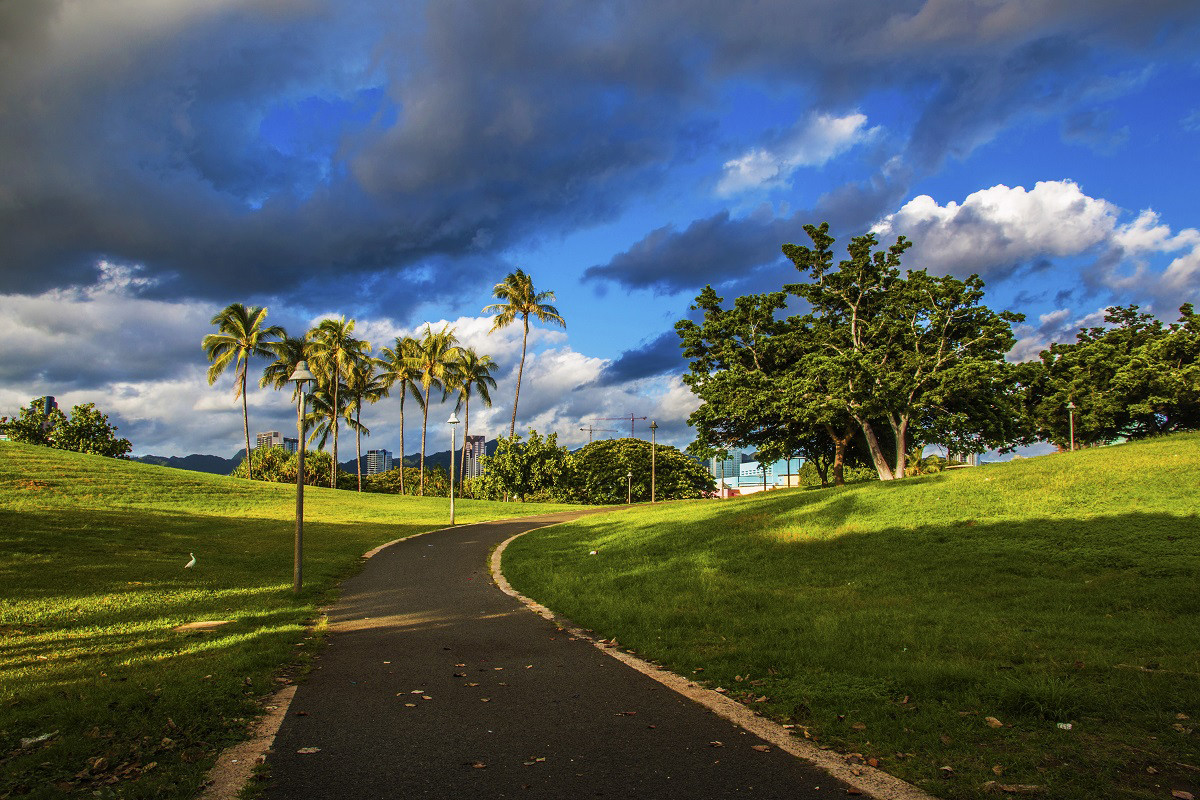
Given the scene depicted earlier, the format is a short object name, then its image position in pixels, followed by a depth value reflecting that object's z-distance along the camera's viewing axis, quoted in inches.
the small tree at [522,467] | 2118.6
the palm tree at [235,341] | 1924.2
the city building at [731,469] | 7007.9
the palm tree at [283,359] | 2074.3
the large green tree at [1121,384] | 1497.3
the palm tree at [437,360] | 2085.4
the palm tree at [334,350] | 2062.0
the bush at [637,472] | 2738.7
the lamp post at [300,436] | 485.4
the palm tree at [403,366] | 2153.1
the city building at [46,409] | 2566.4
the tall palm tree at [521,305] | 2095.2
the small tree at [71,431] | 2498.8
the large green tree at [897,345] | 1195.9
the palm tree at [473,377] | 2132.1
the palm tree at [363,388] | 2215.8
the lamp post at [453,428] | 1133.5
